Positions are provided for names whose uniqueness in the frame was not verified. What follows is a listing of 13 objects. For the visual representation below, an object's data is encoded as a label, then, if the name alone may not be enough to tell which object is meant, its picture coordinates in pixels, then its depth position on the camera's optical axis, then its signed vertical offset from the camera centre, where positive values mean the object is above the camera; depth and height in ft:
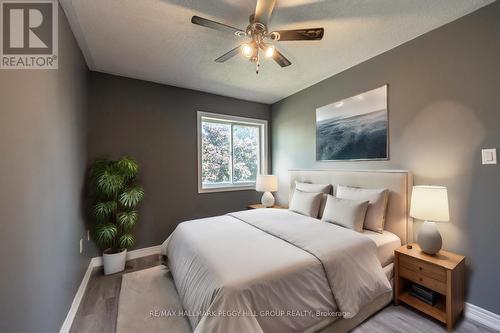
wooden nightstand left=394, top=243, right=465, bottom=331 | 5.42 -3.18
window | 12.25 +0.99
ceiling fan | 4.99 +3.51
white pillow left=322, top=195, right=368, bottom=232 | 7.28 -1.70
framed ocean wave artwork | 8.29 +1.69
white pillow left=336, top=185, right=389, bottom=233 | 7.36 -1.49
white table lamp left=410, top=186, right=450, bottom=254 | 5.83 -1.31
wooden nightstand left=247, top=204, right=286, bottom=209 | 12.51 -2.39
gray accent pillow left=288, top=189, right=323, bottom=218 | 9.11 -1.65
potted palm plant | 8.09 -1.50
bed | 4.23 -2.52
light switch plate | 5.58 +0.25
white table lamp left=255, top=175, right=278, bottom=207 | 12.01 -1.11
